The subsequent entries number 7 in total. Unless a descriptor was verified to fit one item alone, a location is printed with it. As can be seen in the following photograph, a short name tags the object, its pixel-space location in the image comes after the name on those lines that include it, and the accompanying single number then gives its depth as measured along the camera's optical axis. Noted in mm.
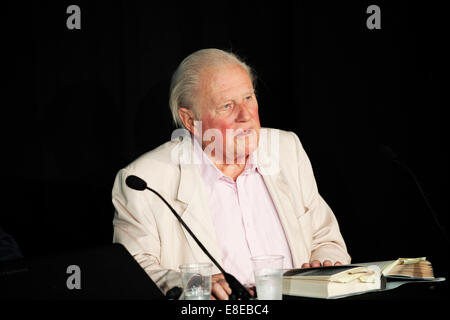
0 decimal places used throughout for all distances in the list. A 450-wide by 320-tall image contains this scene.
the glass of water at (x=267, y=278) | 6591
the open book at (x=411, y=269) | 6836
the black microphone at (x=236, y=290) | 6563
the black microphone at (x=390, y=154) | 6882
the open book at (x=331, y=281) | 6638
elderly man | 7273
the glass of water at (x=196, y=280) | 6638
